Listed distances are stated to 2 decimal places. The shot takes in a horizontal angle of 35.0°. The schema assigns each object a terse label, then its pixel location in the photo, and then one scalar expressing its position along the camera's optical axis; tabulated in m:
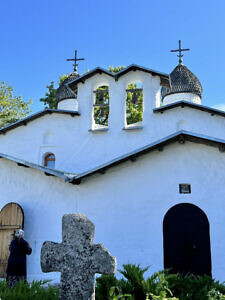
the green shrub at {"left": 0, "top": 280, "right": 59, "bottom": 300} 5.03
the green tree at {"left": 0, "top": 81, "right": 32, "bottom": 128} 25.30
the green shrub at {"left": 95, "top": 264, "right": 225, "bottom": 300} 5.38
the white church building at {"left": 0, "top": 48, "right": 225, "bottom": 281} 9.09
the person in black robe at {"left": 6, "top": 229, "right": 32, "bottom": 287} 6.74
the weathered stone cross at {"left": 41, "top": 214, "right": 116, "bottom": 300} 4.96
